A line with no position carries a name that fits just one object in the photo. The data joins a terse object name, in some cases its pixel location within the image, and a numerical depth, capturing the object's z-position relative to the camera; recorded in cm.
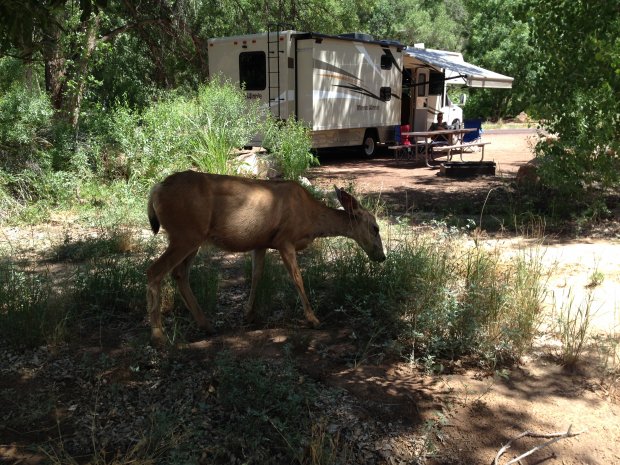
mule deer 496
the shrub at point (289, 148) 1229
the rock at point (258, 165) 1165
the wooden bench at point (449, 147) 1684
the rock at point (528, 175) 1140
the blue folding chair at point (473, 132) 2108
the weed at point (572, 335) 472
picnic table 1733
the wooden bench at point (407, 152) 1781
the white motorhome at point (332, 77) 1617
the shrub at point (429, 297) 487
